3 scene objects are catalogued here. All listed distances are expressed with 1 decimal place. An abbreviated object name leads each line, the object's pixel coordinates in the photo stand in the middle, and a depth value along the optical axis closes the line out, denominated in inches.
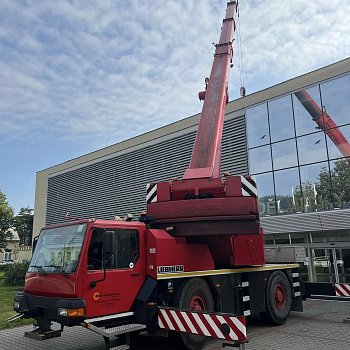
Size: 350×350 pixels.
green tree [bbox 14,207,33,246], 1888.5
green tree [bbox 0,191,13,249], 1429.6
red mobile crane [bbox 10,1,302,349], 240.7
